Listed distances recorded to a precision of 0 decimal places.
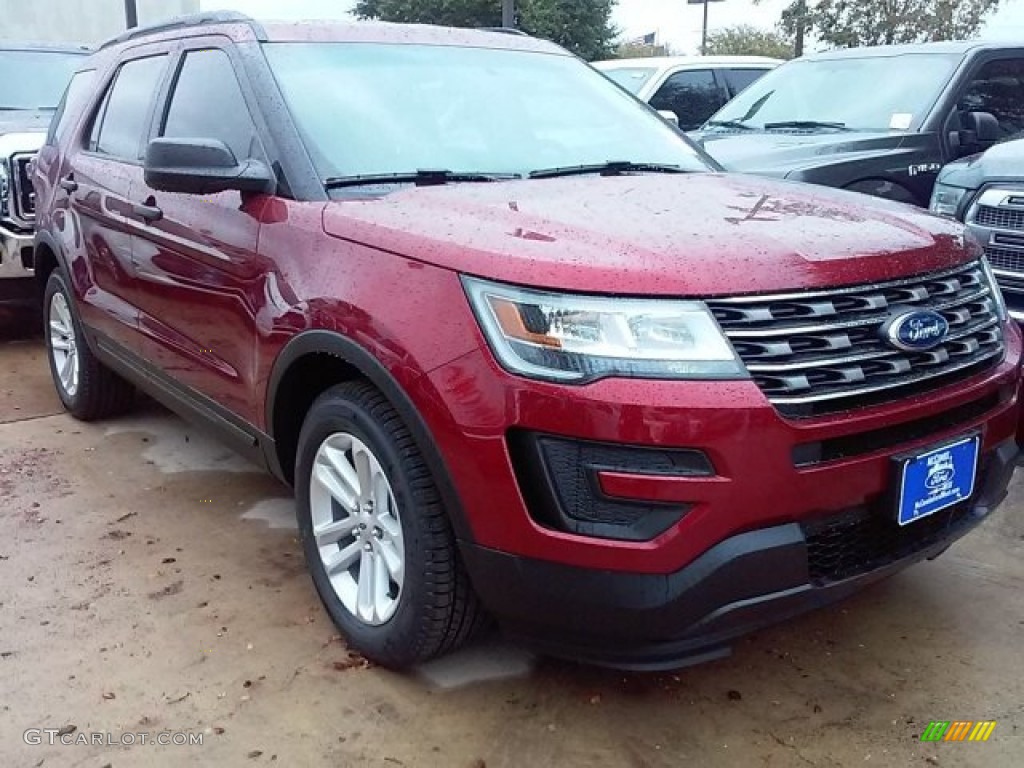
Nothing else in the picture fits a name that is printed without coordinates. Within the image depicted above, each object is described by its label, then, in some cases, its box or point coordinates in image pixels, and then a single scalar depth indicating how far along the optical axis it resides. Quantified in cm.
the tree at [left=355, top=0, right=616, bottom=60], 2923
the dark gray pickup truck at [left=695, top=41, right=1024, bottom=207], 575
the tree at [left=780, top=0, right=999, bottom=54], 2250
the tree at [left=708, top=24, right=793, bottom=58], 3369
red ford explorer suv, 218
